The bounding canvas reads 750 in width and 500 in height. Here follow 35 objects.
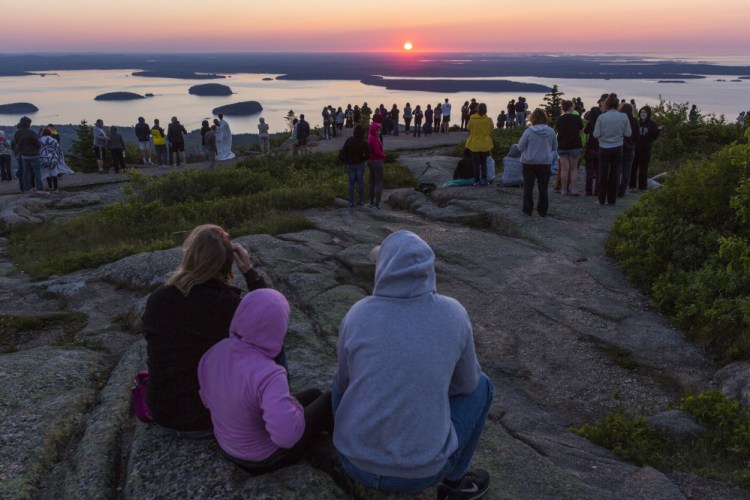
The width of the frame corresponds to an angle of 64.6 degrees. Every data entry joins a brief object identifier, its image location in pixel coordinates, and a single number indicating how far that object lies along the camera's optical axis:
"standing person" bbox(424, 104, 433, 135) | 27.72
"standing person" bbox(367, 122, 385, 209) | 11.23
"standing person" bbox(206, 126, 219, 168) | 20.12
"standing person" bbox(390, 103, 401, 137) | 29.08
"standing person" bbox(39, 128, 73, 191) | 15.20
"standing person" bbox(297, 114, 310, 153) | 20.89
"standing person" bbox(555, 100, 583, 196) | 10.55
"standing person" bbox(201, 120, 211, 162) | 22.11
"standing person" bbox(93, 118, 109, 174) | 19.12
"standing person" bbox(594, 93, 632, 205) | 10.08
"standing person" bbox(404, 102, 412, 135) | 28.54
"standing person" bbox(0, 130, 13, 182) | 16.91
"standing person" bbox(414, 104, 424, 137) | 27.94
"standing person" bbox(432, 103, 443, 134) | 28.17
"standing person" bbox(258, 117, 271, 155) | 22.84
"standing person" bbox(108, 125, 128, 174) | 19.14
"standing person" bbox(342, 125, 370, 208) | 10.98
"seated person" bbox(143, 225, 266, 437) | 3.16
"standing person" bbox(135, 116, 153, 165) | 20.30
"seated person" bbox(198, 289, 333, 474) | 2.83
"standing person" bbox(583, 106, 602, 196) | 11.27
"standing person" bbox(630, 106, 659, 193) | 11.37
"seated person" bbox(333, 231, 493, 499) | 2.63
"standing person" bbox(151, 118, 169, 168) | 20.92
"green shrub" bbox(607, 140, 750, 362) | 6.01
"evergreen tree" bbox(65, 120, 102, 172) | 23.42
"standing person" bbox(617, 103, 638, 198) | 10.39
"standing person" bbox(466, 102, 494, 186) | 11.90
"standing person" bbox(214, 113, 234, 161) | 20.42
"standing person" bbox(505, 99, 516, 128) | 30.20
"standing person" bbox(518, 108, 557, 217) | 9.55
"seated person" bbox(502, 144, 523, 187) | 12.30
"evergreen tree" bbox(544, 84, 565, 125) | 20.65
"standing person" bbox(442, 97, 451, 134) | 27.84
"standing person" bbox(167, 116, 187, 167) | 20.50
